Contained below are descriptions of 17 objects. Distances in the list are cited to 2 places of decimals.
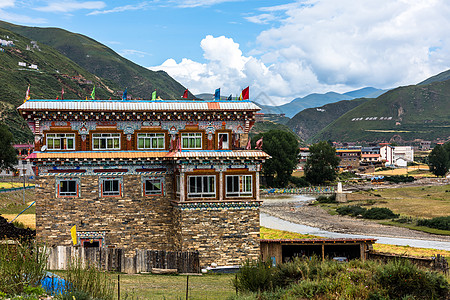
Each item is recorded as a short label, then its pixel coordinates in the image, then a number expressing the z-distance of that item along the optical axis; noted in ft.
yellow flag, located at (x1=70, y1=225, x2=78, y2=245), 102.58
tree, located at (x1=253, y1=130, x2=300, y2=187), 403.34
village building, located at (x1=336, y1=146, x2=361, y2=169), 608.60
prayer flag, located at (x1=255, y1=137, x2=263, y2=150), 116.39
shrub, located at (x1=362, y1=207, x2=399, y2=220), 244.83
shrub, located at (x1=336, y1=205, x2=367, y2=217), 262.47
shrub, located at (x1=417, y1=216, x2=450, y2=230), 205.28
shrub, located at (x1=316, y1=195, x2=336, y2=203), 333.25
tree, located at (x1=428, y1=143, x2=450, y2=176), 484.74
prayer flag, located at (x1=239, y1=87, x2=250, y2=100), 119.05
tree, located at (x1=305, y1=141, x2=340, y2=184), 428.15
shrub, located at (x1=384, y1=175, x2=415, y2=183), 465.06
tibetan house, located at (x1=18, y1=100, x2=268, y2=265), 107.55
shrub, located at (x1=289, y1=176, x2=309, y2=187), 440.86
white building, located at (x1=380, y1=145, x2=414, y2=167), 634.06
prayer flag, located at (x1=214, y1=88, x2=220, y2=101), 120.76
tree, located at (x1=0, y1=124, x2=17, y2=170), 243.19
